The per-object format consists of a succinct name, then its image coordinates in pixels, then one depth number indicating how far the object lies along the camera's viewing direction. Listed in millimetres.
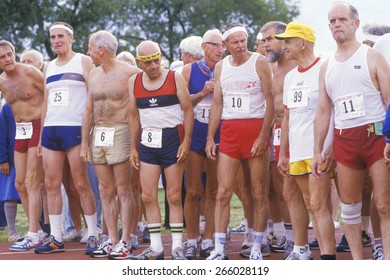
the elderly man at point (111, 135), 18250
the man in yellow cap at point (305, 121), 15219
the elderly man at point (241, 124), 17016
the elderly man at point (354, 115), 14000
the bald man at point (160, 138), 17281
